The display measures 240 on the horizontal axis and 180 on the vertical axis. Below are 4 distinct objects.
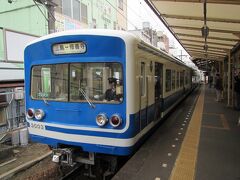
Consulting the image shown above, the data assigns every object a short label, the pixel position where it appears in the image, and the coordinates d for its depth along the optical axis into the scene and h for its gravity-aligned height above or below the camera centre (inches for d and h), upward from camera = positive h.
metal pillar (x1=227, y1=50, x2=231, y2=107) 514.5 +10.0
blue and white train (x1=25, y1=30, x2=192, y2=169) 168.4 -7.3
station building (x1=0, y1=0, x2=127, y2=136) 299.9 +126.6
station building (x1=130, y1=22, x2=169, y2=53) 1210.7 +236.5
